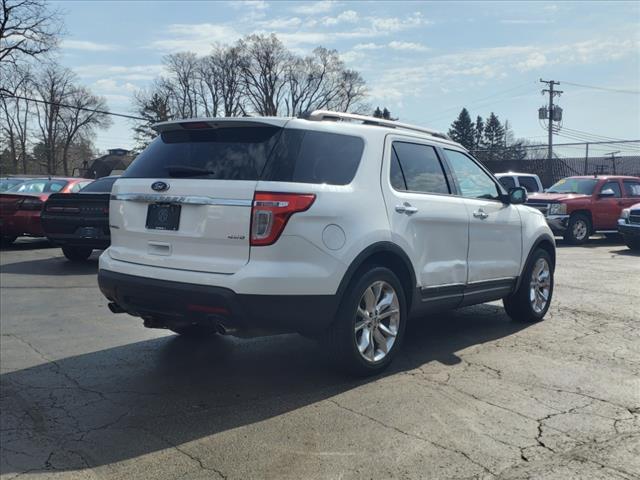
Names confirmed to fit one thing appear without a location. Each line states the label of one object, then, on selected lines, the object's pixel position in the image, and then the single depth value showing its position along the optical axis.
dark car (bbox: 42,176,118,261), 10.32
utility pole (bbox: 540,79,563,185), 50.23
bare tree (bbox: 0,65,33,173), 79.14
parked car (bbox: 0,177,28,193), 14.68
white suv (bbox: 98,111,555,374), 4.06
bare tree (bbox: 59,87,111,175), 83.12
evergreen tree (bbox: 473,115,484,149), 92.56
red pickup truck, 16.19
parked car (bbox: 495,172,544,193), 18.67
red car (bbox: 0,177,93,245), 13.19
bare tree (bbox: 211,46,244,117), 71.75
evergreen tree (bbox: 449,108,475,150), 85.81
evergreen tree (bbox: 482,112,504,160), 93.41
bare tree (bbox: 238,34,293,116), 70.88
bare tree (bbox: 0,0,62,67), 37.41
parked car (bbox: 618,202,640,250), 14.36
